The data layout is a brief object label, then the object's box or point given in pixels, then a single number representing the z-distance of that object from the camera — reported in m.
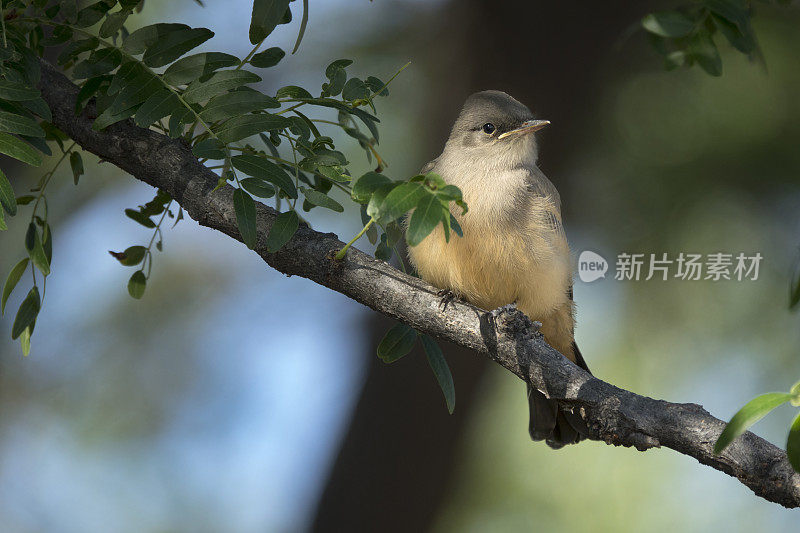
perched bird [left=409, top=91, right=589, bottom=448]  7.17
